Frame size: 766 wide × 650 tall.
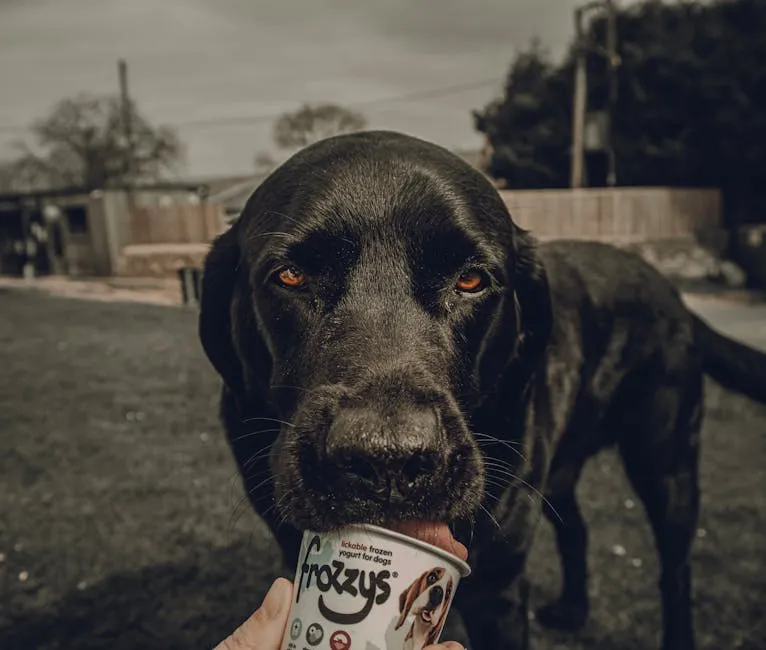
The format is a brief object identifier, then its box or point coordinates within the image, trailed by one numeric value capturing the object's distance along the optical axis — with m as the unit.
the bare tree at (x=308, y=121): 37.53
